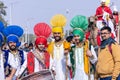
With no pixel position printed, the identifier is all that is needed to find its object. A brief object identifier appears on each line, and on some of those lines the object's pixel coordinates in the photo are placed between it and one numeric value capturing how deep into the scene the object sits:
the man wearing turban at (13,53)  10.97
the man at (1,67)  10.45
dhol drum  10.11
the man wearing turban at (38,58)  10.75
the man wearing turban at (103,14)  16.92
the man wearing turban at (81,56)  11.56
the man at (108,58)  10.01
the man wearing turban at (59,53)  12.27
